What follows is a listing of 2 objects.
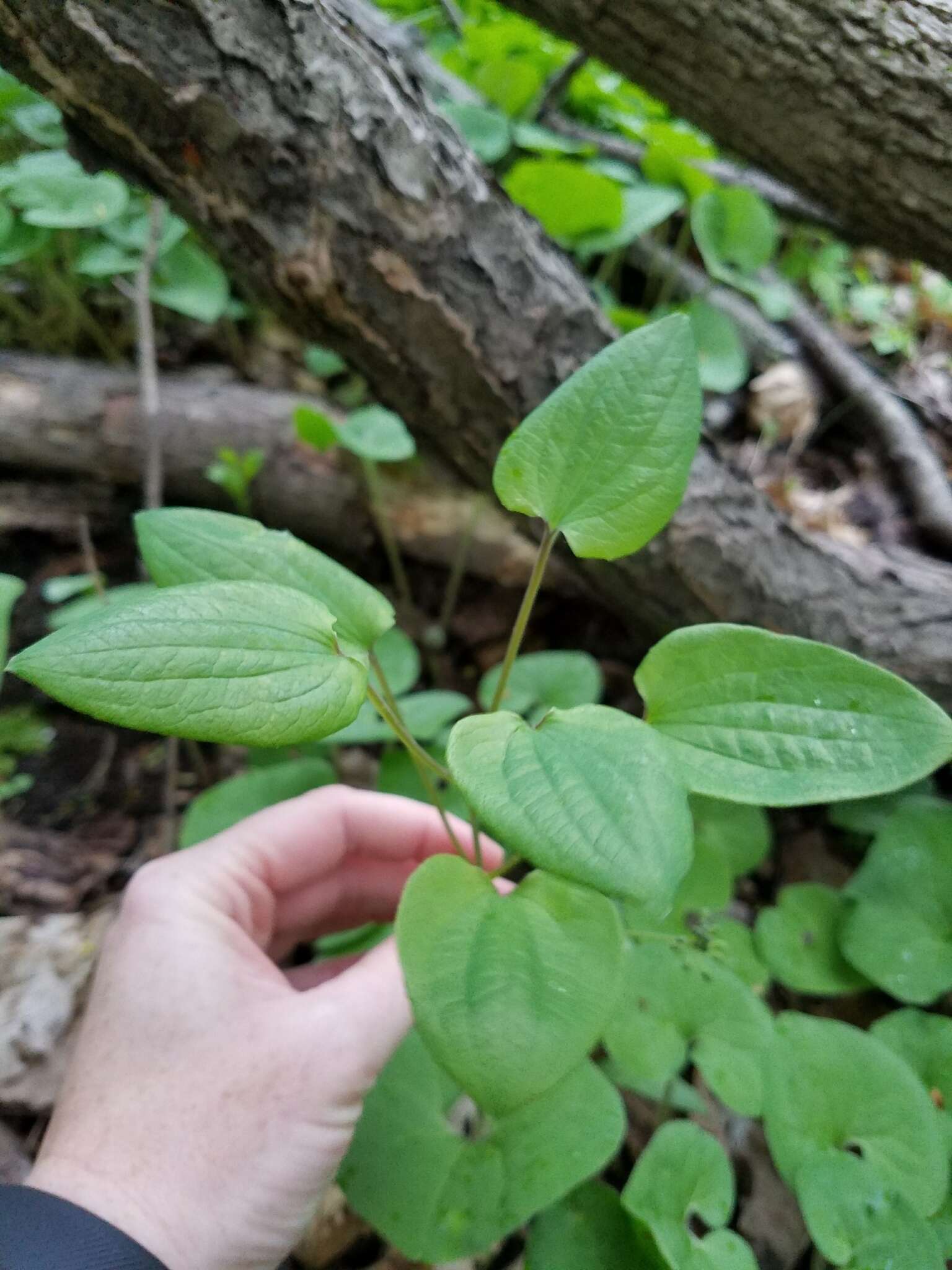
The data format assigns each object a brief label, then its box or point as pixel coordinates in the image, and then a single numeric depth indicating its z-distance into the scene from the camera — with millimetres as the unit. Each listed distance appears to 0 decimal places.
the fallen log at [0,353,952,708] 401
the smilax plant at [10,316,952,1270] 210
